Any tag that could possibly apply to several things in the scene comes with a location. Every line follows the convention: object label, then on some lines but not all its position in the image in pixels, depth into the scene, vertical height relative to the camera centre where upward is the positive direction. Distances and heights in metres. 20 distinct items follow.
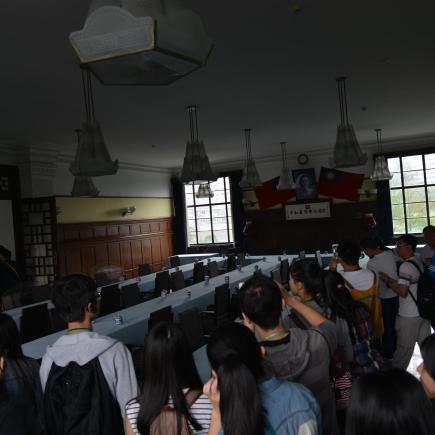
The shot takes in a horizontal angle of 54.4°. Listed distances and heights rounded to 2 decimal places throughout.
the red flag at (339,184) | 12.20 +0.96
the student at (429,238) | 4.68 -0.31
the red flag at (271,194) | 12.95 +0.83
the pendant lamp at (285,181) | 9.15 +0.85
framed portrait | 12.59 +1.07
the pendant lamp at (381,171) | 9.45 +0.96
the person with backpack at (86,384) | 1.94 -0.69
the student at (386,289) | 4.13 -0.75
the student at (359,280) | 3.16 -0.49
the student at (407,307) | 3.83 -0.89
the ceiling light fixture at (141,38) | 1.49 +0.70
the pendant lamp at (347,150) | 5.34 +0.84
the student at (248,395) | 1.25 -0.54
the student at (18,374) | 2.03 -0.66
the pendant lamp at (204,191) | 9.29 +0.78
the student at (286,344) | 1.76 -0.53
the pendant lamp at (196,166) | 5.67 +0.82
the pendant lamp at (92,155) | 4.06 +0.78
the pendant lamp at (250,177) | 8.23 +0.90
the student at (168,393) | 1.55 -0.62
